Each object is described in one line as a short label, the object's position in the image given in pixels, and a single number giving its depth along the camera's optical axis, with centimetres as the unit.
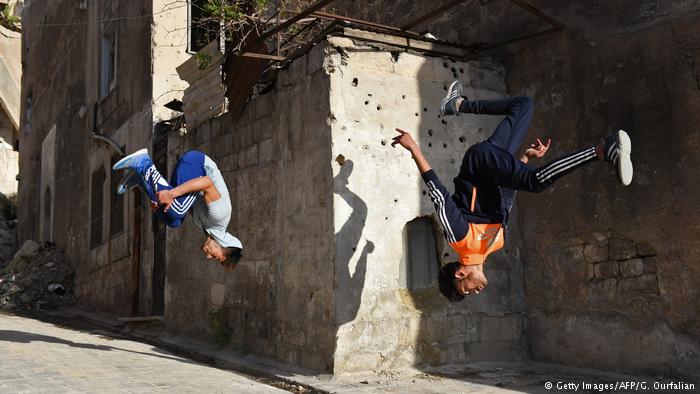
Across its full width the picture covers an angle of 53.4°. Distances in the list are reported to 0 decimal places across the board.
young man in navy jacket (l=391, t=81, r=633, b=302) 512
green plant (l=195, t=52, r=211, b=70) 1018
